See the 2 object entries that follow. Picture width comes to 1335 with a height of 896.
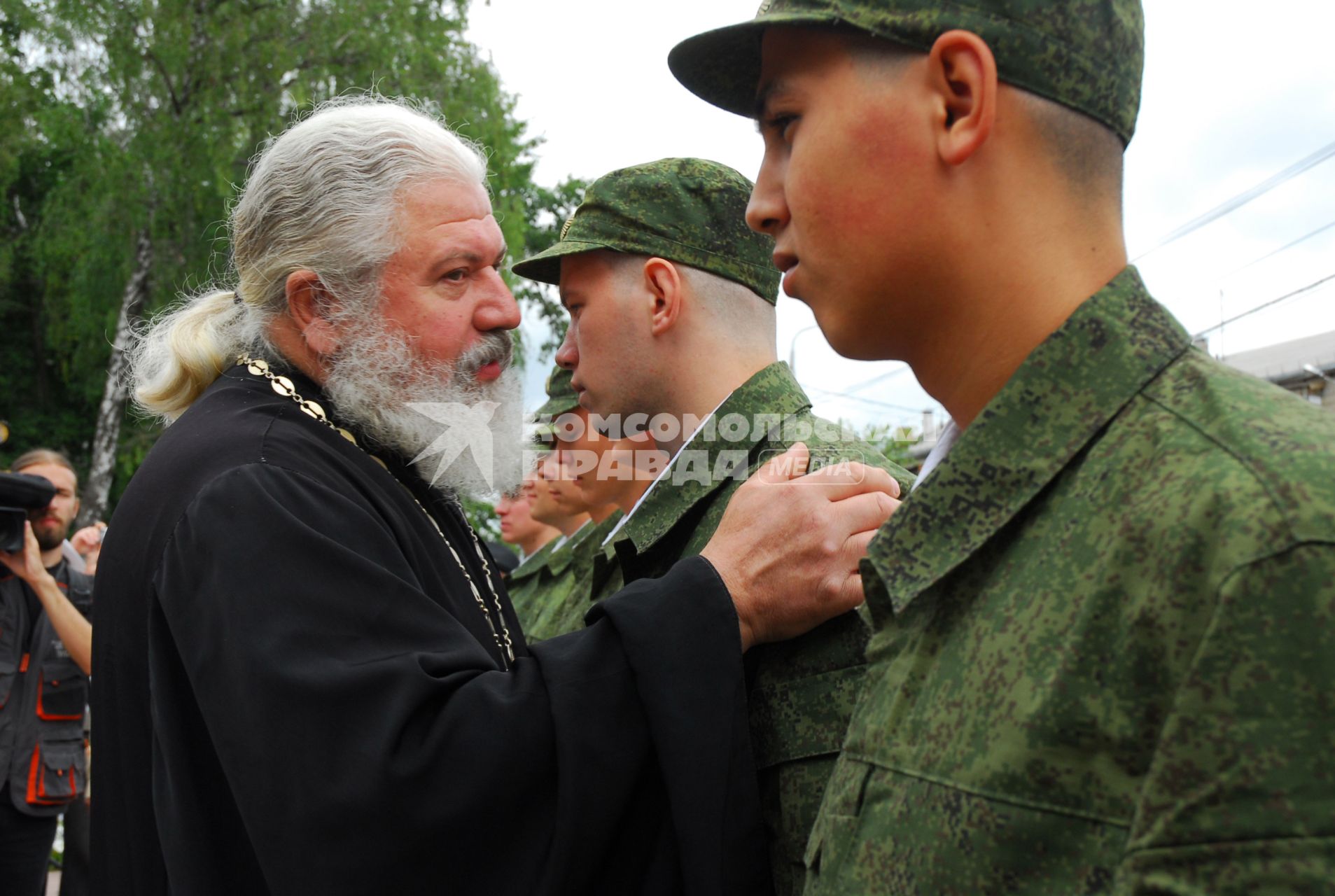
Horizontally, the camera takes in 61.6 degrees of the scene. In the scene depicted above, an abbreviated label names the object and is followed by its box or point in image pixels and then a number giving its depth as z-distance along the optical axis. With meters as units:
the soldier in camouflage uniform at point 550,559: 6.01
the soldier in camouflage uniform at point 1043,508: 0.91
